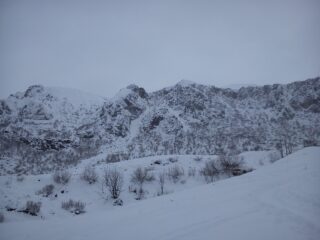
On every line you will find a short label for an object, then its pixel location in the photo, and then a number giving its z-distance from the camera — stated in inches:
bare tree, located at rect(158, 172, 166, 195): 1558.6
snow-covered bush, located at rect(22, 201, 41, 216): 1024.2
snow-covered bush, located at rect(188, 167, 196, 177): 1802.4
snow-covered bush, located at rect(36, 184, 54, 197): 1381.6
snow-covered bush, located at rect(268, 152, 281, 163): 2001.7
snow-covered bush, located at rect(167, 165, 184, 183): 1759.4
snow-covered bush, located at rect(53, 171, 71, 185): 1556.7
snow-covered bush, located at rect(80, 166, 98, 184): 1610.0
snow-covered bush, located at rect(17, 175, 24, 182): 1481.2
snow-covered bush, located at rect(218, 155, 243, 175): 1683.1
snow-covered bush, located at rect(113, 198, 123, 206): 1327.5
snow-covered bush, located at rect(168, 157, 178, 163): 2059.5
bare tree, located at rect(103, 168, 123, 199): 1456.7
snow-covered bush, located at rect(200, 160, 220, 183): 1715.9
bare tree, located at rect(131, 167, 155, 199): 1643.7
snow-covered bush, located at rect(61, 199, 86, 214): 1181.1
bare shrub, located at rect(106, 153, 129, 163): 4026.1
